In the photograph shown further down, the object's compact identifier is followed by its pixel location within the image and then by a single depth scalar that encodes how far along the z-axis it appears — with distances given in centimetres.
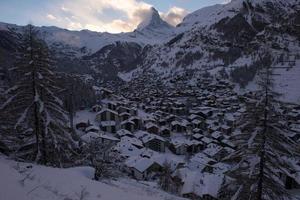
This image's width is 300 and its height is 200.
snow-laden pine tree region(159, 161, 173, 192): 3072
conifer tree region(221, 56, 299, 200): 1596
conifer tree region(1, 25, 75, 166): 1866
